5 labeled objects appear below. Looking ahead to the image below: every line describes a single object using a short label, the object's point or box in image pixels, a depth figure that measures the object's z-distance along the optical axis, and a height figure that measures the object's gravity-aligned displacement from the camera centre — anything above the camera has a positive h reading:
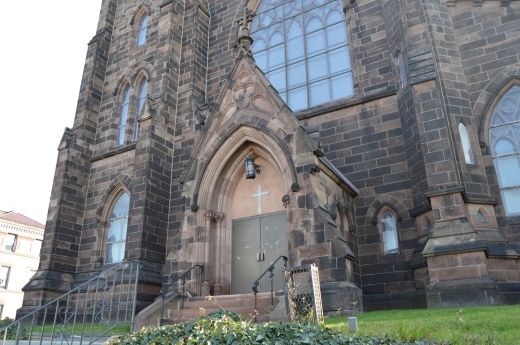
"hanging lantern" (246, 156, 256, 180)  11.58 +3.88
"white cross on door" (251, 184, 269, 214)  11.91 +3.30
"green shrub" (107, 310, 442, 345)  4.89 -0.18
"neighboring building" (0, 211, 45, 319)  39.53 +6.31
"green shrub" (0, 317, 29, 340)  11.24 -0.26
